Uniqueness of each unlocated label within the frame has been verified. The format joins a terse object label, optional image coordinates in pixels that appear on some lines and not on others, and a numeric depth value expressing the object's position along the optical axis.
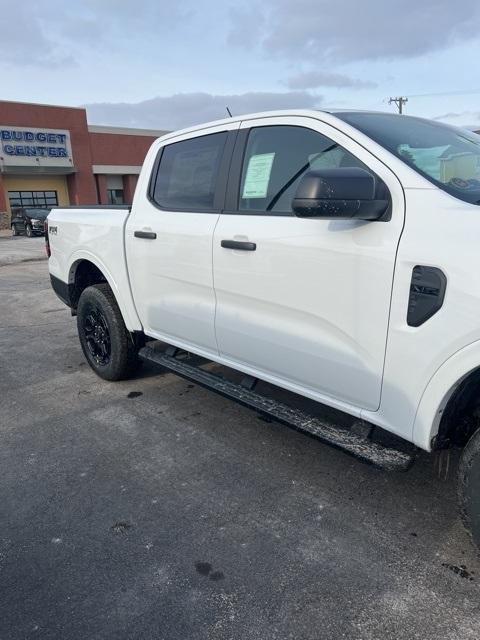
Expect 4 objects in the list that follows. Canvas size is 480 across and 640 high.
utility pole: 42.09
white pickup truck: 2.19
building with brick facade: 32.47
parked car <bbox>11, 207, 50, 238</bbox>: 26.85
